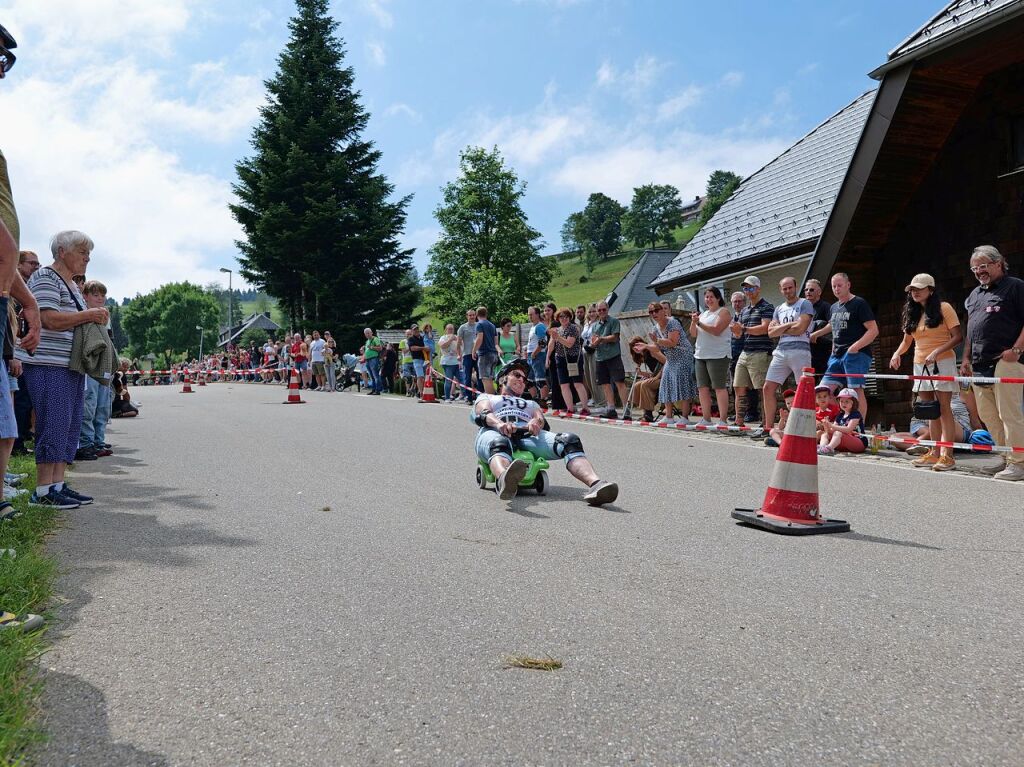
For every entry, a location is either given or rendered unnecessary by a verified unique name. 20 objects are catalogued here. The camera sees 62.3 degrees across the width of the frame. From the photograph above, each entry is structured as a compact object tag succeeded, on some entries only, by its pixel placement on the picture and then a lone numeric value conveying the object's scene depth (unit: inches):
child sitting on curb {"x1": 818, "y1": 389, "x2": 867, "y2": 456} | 388.5
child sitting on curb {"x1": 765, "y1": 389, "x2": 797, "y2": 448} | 409.5
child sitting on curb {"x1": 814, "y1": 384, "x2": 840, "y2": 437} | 406.3
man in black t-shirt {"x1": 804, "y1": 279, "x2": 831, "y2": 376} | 435.2
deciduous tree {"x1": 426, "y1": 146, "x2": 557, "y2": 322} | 2847.0
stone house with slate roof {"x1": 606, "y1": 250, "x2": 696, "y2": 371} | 2402.8
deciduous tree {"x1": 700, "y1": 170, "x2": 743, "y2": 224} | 6148.6
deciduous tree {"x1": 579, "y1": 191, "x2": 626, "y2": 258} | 5999.0
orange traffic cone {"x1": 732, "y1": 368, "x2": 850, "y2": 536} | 218.7
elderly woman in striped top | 242.1
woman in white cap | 343.3
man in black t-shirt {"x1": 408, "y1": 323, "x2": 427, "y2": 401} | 876.0
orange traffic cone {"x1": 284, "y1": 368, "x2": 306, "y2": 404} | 802.8
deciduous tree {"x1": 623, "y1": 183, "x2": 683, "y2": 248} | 5861.2
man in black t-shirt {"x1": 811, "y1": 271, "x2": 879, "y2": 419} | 398.6
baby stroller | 1203.1
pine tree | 1737.2
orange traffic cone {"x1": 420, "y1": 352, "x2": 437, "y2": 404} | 773.9
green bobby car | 273.7
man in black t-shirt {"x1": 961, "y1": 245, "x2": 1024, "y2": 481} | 310.2
